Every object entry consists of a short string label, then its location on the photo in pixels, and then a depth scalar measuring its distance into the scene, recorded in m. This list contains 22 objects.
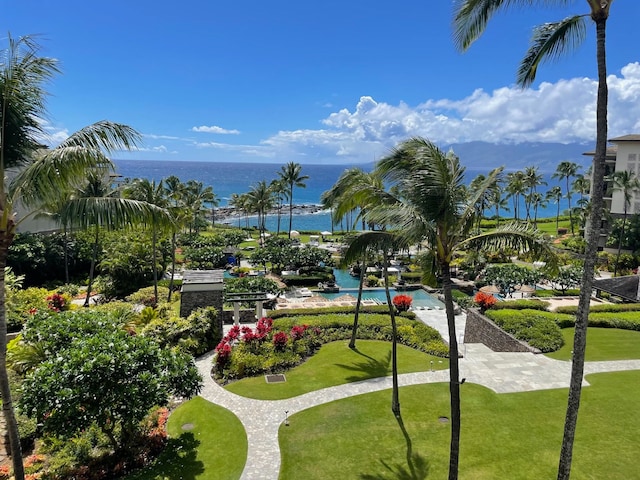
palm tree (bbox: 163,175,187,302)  29.10
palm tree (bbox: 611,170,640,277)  41.78
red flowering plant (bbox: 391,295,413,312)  26.58
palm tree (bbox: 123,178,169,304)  27.09
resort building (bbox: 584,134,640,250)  45.50
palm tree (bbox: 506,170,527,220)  61.91
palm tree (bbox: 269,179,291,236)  63.88
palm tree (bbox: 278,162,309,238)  57.47
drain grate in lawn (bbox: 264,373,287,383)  16.86
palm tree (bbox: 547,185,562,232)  74.69
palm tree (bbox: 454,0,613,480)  7.62
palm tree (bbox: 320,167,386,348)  11.16
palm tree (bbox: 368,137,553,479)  9.16
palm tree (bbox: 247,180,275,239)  61.69
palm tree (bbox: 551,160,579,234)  66.56
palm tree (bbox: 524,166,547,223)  64.69
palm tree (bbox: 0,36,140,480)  8.09
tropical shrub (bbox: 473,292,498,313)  24.75
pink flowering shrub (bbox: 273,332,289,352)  18.89
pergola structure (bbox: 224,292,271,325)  22.97
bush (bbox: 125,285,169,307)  29.45
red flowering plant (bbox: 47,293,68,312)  22.11
